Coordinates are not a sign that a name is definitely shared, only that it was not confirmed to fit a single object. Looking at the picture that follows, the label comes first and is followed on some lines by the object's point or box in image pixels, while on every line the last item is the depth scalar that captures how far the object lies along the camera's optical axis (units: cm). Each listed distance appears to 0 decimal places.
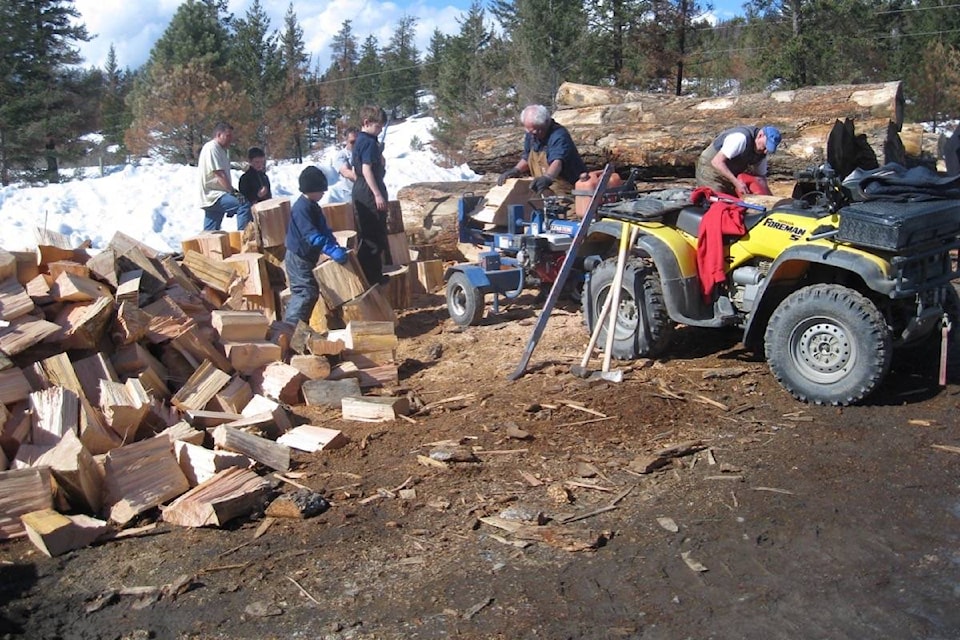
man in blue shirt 923
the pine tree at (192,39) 2869
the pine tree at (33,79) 2659
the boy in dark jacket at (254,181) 1119
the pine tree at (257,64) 3045
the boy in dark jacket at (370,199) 1011
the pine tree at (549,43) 2597
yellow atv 571
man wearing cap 800
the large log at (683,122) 1079
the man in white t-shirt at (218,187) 1079
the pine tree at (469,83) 3012
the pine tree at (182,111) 2641
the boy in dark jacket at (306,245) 848
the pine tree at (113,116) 3469
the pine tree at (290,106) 3108
